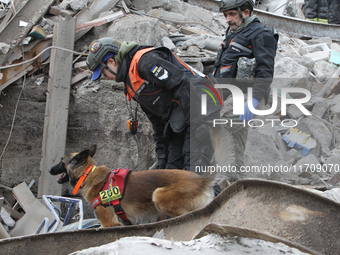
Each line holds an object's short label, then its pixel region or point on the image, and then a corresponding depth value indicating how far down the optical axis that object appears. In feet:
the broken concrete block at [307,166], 13.55
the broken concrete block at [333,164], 14.26
